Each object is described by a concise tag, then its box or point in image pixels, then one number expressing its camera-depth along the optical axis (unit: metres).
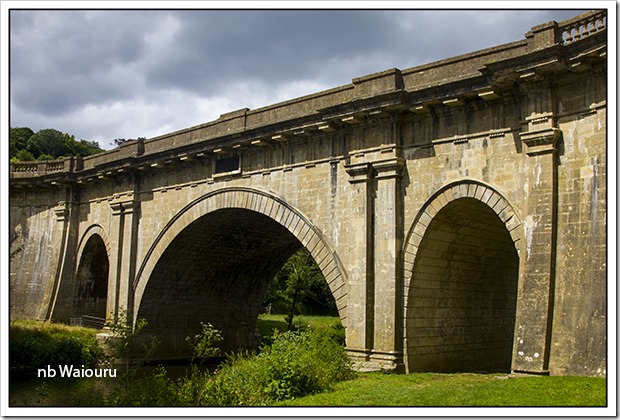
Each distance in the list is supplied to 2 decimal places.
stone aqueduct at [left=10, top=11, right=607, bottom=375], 11.39
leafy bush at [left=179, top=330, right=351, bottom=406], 10.88
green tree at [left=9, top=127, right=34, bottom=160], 46.59
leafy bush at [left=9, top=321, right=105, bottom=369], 20.44
